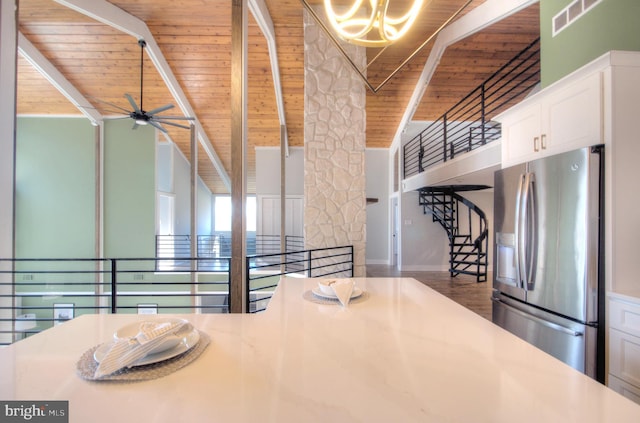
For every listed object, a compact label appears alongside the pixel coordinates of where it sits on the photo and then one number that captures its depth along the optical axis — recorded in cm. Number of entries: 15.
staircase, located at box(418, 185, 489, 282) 615
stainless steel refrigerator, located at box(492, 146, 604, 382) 169
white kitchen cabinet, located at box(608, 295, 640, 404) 150
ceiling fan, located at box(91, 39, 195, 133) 425
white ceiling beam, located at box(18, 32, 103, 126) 450
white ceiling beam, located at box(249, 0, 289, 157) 379
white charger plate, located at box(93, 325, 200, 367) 72
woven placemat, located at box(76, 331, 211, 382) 67
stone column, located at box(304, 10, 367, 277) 408
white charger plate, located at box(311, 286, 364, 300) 130
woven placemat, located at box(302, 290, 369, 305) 128
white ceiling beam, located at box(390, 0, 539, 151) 358
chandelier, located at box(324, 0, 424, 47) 123
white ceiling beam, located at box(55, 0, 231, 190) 385
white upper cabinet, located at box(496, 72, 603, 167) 177
